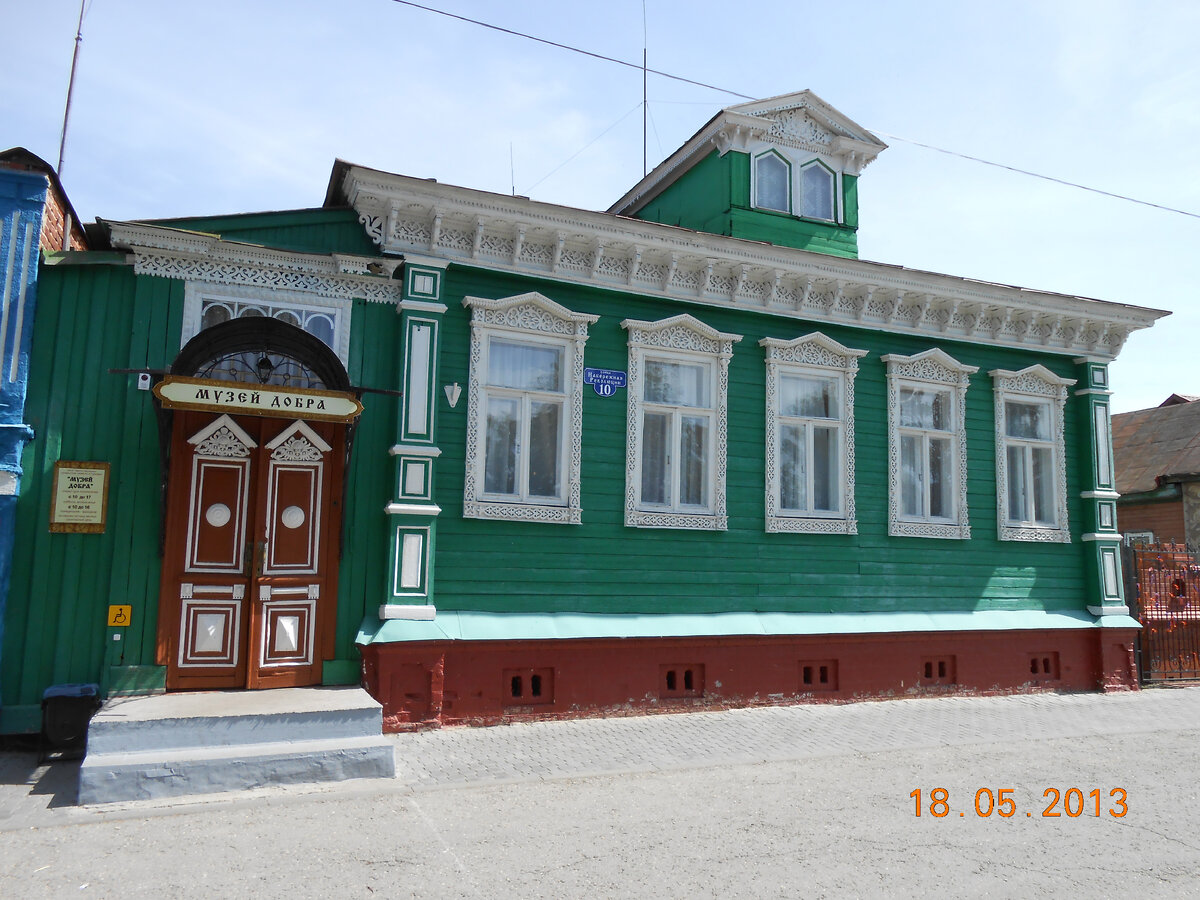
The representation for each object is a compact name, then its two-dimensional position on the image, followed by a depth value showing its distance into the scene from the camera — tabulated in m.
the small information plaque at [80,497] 7.42
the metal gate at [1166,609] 12.12
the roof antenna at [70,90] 10.95
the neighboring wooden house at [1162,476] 17.98
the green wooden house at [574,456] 7.64
